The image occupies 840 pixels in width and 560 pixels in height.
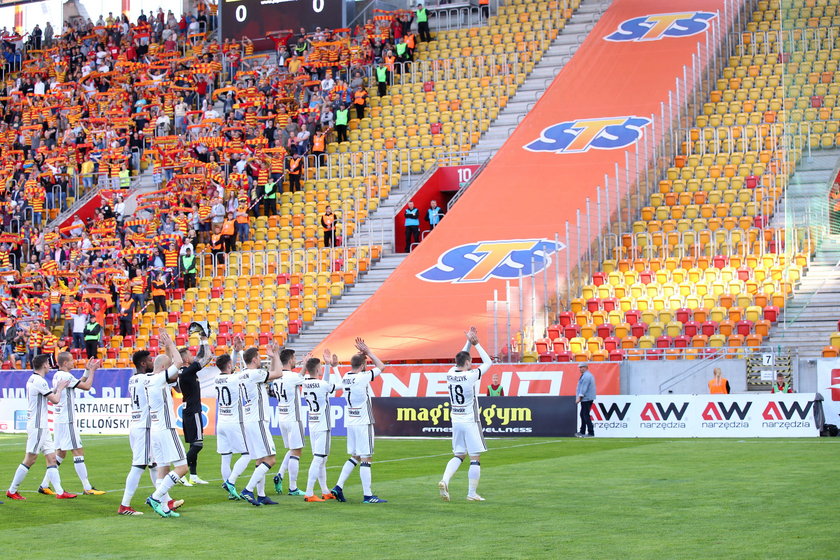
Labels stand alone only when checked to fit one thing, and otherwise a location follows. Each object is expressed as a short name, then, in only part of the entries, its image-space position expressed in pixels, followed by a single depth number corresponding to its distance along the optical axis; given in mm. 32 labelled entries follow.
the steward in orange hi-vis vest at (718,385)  26969
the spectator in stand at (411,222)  37812
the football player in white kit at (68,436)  18328
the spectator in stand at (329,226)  37938
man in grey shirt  26719
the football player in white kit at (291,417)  17422
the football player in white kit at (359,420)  16500
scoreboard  47844
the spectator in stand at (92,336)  36969
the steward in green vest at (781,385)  27448
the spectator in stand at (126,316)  38000
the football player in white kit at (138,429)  15703
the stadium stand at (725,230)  30406
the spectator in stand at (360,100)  43906
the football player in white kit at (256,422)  16578
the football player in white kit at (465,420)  16281
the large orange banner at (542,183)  33188
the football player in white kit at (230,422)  16766
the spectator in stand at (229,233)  39656
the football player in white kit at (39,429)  17688
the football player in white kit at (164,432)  15359
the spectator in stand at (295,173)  41688
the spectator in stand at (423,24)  46750
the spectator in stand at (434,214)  38688
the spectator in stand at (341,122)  42844
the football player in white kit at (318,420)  16844
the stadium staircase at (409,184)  36125
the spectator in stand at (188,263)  38812
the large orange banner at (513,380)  28172
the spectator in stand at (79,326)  37625
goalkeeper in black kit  19531
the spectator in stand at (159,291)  38375
